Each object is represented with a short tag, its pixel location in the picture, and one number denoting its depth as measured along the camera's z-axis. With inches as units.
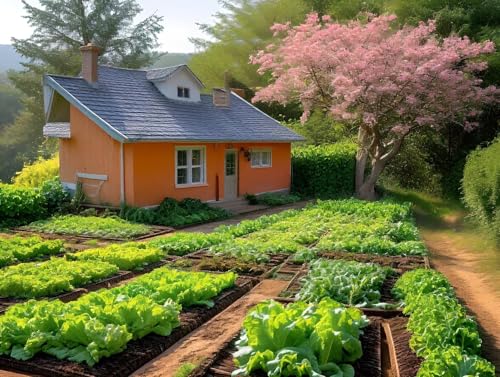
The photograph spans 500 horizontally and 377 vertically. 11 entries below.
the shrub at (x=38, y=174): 815.1
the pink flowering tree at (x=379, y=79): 748.9
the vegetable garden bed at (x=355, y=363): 195.2
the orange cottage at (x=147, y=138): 614.9
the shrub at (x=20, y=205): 578.9
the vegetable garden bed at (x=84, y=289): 281.8
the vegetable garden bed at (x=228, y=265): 356.8
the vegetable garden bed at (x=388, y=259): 365.9
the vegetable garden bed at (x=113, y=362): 196.4
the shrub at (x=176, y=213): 594.9
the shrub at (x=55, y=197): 640.4
